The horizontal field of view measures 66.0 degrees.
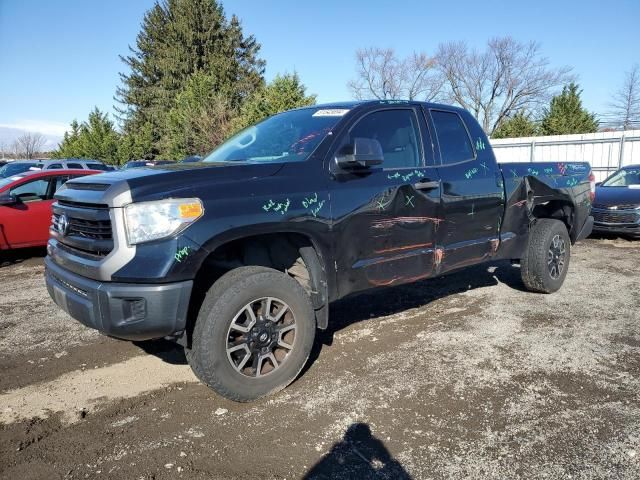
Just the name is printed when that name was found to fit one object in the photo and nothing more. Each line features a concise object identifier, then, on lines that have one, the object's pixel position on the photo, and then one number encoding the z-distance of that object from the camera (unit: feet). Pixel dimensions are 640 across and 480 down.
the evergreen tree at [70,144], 118.62
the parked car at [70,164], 64.62
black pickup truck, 9.20
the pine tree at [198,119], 76.38
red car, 25.49
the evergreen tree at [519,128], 90.99
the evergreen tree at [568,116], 85.97
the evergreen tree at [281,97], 55.57
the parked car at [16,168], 59.30
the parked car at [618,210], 30.78
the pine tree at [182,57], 124.57
